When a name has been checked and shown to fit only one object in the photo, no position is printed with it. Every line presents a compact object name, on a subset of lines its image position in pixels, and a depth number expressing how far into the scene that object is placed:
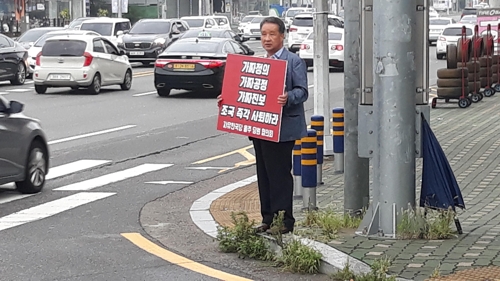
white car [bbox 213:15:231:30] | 52.97
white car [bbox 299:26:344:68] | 35.22
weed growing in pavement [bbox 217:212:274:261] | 8.20
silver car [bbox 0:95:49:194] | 11.34
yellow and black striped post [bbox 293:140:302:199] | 10.45
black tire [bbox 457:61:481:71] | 24.52
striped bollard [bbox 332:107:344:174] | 12.48
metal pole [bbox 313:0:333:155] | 14.74
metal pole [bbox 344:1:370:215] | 9.42
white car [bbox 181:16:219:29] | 50.75
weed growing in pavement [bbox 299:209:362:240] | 8.68
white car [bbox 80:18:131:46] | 42.00
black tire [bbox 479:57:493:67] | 26.67
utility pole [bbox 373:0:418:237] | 8.20
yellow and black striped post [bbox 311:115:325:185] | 11.13
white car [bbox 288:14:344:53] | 43.91
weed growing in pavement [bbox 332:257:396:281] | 6.89
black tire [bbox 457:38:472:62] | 23.81
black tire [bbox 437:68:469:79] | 24.12
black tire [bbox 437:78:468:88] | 24.00
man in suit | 8.31
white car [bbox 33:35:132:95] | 27.25
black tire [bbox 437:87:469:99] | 24.00
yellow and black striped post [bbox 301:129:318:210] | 9.82
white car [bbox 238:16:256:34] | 70.72
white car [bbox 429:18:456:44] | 58.53
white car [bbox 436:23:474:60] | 46.28
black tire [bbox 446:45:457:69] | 23.77
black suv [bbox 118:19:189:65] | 39.66
